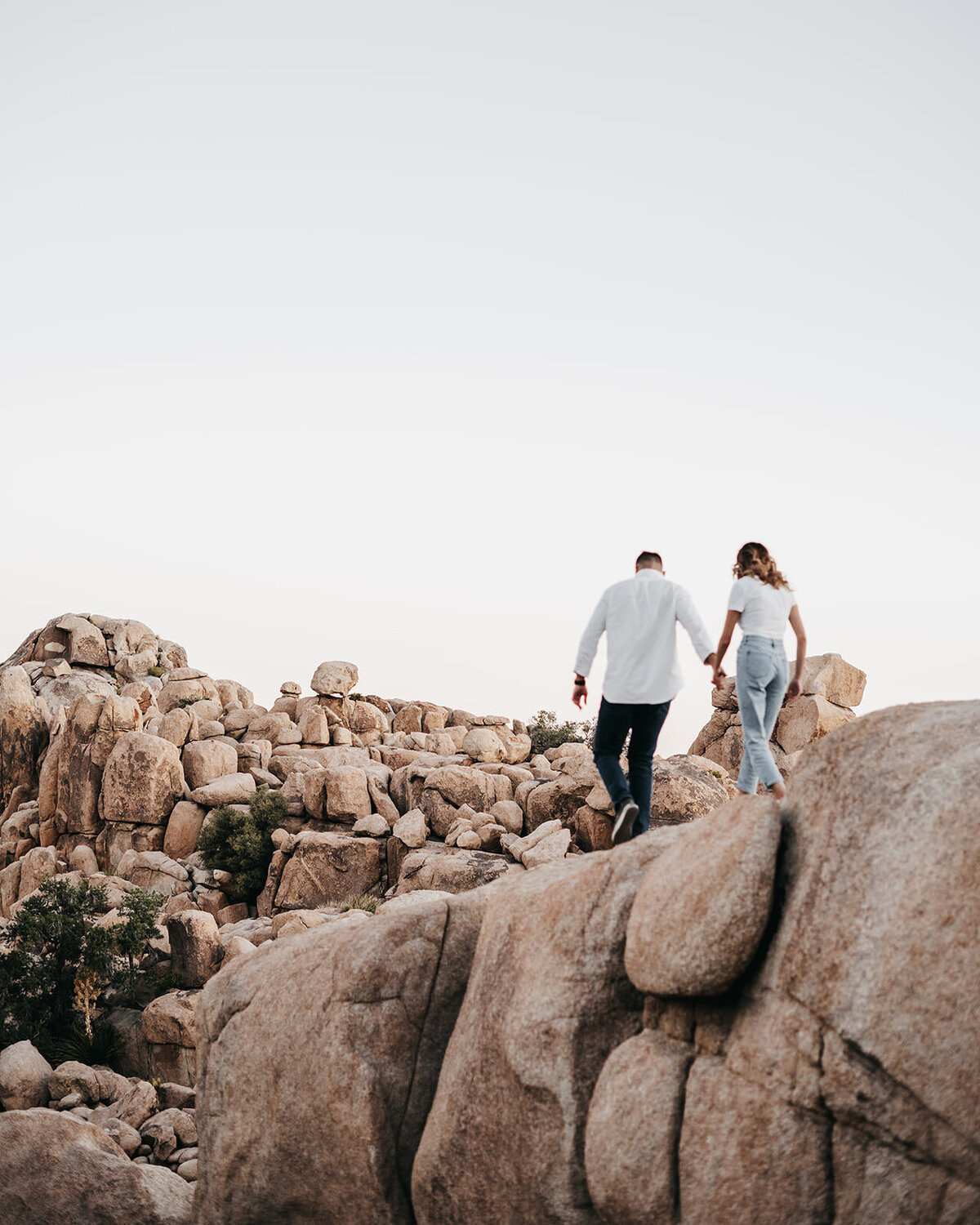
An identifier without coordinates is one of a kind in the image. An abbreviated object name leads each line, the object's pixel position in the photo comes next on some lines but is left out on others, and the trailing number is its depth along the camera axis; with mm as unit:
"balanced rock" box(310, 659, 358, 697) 45062
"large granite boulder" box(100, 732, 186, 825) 34594
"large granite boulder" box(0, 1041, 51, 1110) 16219
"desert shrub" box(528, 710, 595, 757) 45781
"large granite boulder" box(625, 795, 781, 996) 6289
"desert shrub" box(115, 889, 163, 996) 22125
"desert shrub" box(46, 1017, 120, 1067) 19109
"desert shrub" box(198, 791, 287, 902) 29406
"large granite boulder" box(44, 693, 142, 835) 35844
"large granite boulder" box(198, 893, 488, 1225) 8219
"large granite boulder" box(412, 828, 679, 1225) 7027
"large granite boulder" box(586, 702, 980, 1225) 5398
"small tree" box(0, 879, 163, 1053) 19942
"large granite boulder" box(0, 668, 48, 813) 40125
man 10344
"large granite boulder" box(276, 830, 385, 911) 27734
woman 10070
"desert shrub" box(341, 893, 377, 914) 24500
